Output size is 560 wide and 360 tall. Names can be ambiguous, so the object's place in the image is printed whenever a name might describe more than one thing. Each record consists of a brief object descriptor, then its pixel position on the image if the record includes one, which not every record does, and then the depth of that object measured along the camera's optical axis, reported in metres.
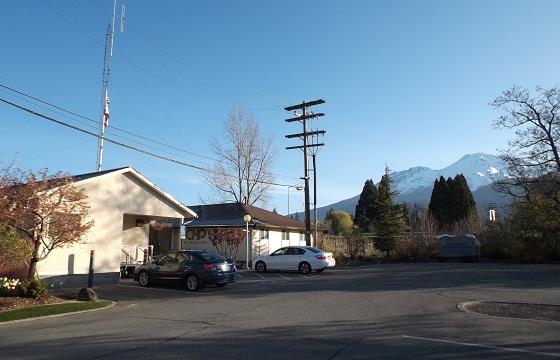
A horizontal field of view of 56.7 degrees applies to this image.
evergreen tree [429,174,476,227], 58.44
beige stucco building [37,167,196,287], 19.43
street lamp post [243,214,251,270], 30.27
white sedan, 26.41
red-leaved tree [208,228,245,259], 34.69
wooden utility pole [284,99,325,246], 35.88
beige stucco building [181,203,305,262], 36.03
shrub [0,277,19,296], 15.52
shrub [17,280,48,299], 15.48
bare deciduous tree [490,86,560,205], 23.45
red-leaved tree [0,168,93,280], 15.51
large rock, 15.93
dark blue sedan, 18.80
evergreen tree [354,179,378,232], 66.00
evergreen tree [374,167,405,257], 38.94
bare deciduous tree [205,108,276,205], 50.06
